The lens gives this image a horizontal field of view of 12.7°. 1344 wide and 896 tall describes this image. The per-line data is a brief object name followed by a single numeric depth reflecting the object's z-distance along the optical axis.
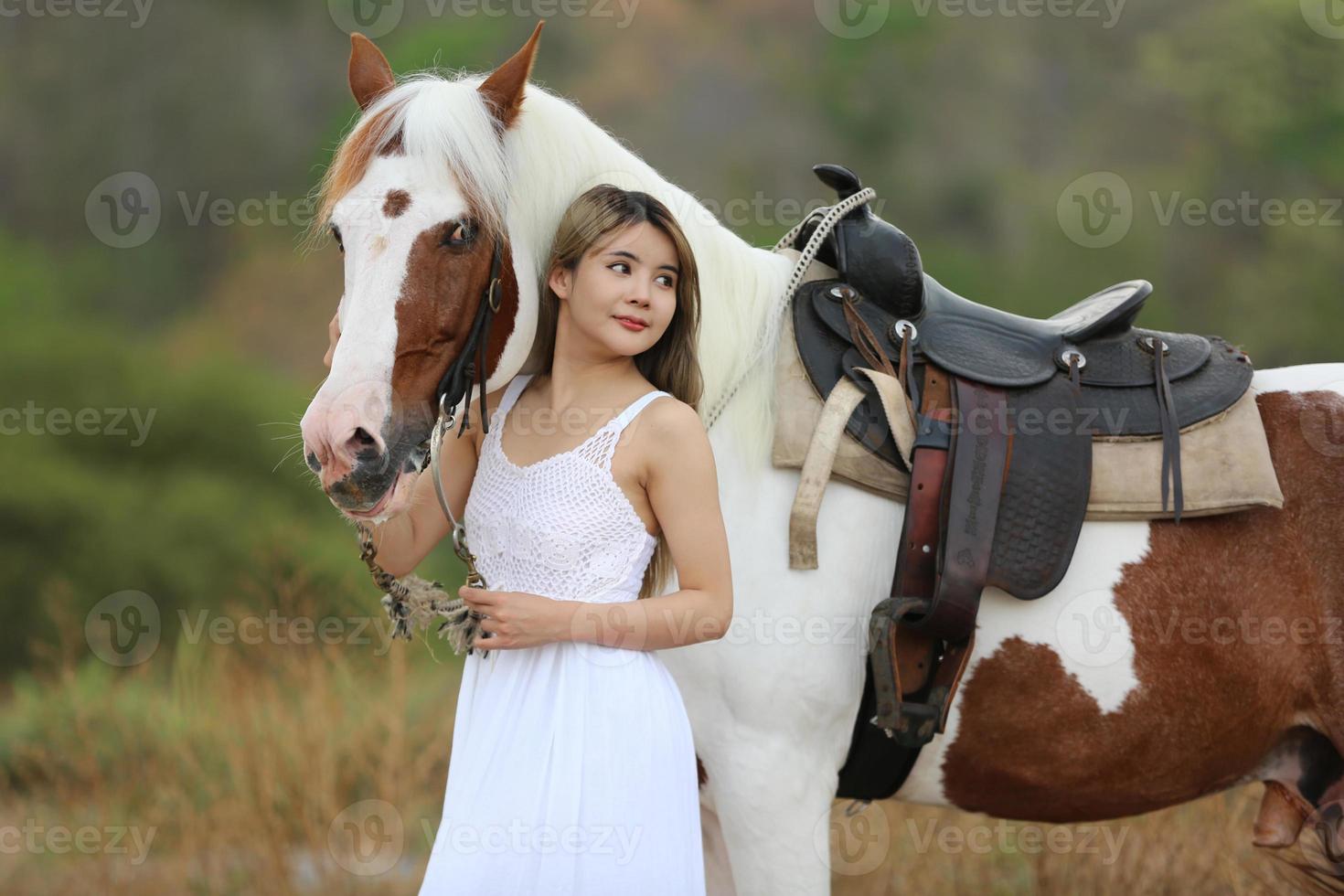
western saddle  7.54
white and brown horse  7.52
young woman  7.22
